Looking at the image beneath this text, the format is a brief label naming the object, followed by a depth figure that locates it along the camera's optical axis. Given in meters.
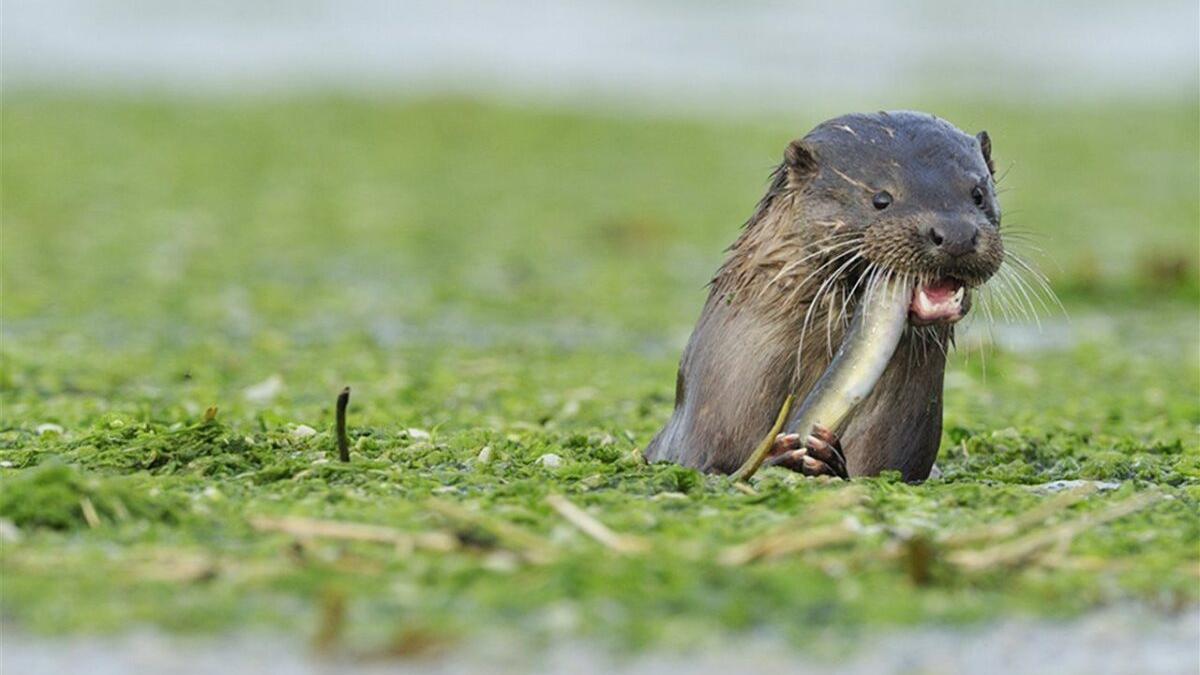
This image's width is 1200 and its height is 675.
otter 10.98
